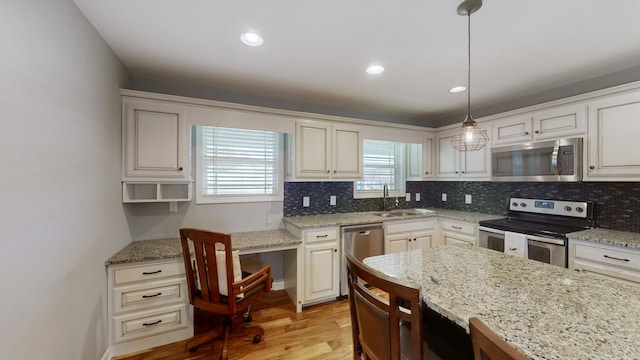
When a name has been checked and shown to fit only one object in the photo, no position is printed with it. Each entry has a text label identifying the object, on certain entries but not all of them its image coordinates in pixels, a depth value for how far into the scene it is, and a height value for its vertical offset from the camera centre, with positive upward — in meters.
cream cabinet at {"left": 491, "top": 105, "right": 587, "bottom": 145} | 2.42 +0.60
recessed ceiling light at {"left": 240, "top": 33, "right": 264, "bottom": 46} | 1.76 +1.01
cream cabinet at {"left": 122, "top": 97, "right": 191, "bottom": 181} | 2.19 +0.35
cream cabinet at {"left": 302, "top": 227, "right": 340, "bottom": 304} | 2.68 -0.89
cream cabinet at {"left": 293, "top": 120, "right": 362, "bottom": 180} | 2.91 +0.37
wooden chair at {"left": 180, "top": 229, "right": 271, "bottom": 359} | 1.84 -0.77
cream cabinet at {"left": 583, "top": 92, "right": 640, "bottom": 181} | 2.11 +0.37
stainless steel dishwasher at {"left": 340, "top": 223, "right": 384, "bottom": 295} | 2.85 -0.68
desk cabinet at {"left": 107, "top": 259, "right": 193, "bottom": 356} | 1.95 -1.00
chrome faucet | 3.80 -0.22
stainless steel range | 2.32 -0.46
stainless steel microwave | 2.40 +0.22
